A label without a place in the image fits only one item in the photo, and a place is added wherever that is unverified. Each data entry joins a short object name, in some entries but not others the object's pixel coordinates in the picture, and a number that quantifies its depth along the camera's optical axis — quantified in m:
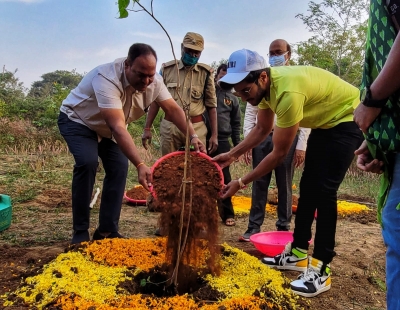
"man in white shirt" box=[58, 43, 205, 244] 3.09
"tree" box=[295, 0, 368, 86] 16.09
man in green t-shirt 2.53
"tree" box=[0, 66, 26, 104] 14.06
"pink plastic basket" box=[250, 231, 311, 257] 3.34
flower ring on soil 2.37
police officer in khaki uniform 4.27
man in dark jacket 4.75
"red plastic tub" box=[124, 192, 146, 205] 5.69
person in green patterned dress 1.25
